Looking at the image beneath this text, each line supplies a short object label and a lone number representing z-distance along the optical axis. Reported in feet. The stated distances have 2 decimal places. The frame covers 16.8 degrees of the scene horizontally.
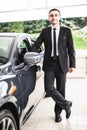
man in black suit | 10.73
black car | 7.20
